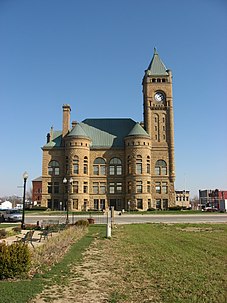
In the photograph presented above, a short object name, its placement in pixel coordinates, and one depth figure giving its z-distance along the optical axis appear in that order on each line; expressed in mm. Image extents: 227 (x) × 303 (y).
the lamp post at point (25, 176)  23516
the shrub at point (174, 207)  69362
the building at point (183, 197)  140500
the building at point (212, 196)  109962
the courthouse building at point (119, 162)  71438
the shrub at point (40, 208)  69594
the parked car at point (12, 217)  36969
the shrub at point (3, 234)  19266
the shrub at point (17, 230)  22680
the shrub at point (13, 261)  9078
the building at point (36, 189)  120500
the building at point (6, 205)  100388
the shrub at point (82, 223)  25619
